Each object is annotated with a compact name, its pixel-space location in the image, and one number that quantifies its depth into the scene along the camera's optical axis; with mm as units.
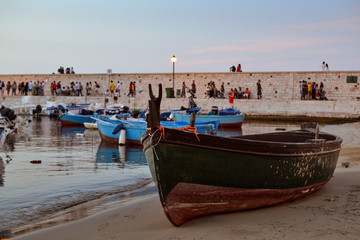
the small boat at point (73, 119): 24781
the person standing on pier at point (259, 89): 31106
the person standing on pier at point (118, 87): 35750
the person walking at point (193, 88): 32841
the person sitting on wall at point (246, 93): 32500
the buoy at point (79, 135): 19353
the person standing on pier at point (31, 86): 39188
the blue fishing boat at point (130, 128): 15395
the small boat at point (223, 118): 22781
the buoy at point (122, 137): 15688
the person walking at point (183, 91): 33456
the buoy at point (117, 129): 15739
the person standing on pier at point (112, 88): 35469
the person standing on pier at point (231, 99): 28500
